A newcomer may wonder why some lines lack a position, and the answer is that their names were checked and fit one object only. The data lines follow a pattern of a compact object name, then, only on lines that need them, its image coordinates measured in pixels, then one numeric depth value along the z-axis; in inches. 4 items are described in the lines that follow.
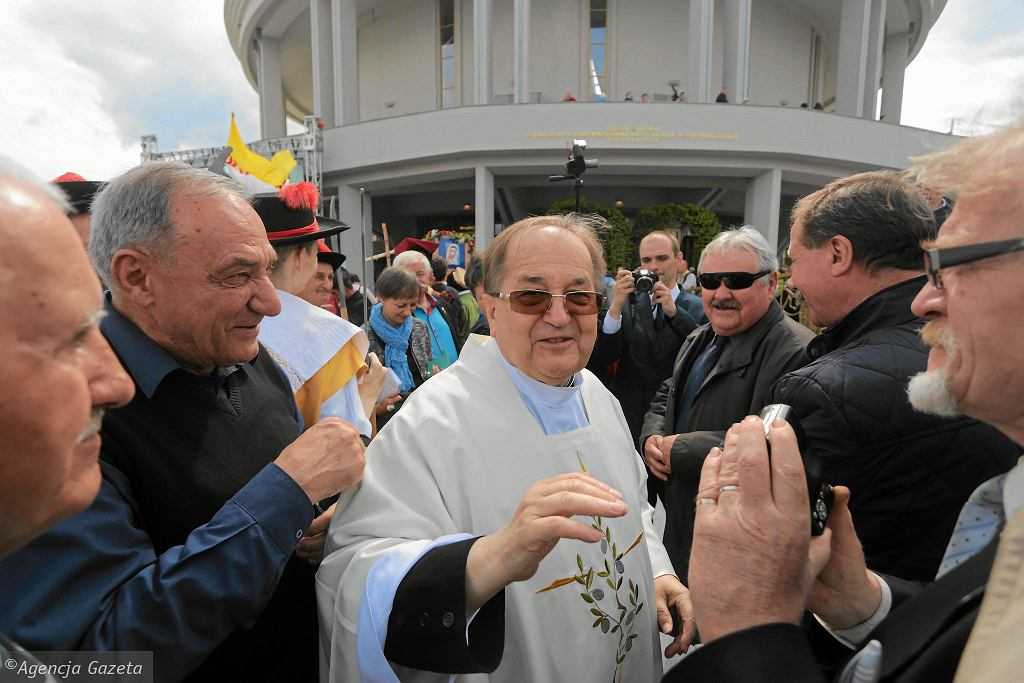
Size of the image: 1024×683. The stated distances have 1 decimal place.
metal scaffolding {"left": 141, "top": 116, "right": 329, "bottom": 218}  763.4
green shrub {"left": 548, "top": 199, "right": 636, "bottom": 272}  697.6
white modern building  713.0
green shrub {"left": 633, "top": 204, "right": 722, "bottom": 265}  737.0
